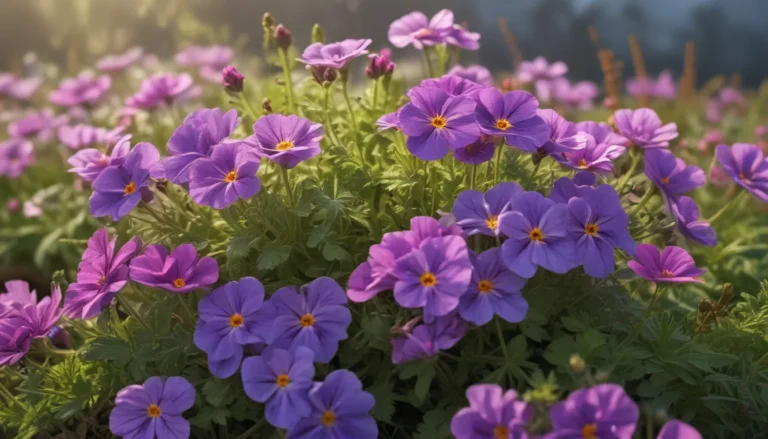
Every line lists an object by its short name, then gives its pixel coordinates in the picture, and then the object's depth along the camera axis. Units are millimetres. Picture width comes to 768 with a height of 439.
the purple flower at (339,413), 545
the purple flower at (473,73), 733
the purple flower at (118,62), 998
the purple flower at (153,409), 566
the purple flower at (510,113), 588
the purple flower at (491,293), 544
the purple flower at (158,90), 760
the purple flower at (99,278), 582
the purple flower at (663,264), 580
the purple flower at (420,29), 674
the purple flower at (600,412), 503
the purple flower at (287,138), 585
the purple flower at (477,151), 594
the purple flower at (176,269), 578
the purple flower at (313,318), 559
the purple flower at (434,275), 538
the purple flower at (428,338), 542
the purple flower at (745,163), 670
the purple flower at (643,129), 660
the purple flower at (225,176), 578
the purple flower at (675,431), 502
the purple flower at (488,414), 513
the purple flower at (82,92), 946
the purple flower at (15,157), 1059
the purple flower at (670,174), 641
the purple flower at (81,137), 834
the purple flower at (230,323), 562
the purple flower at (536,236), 549
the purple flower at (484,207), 563
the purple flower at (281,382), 539
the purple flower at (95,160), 628
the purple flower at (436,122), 578
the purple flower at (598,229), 563
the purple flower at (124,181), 599
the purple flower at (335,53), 624
